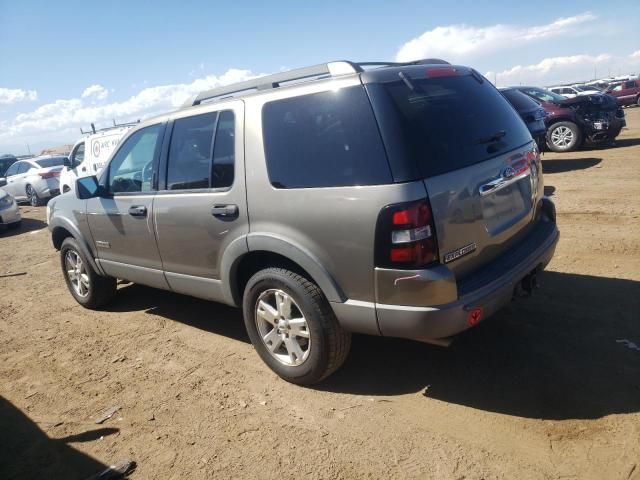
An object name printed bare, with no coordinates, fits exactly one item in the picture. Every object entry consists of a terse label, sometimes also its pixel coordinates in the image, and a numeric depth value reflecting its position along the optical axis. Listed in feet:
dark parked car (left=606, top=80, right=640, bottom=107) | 104.66
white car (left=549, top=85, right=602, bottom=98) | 85.05
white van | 37.09
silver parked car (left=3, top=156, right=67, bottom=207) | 49.88
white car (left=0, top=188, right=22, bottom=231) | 37.60
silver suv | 8.52
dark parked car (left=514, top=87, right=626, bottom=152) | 38.75
